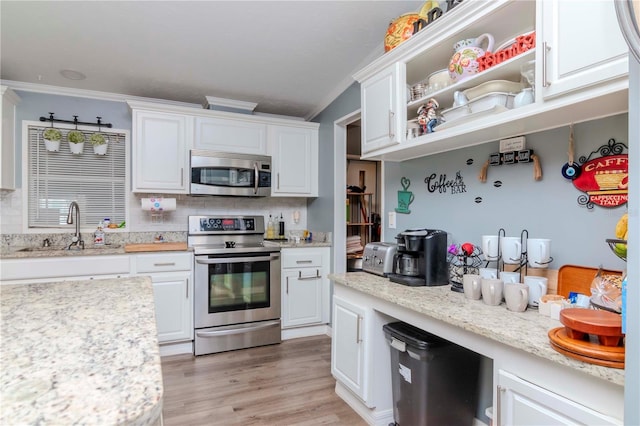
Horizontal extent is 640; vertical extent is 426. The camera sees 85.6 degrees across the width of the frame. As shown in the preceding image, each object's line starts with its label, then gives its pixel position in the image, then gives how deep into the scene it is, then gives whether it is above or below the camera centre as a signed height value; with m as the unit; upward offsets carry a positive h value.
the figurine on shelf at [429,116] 1.96 +0.55
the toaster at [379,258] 2.26 -0.31
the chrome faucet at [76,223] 3.20 -0.11
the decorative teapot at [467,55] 1.70 +0.78
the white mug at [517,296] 1.44 -0.35
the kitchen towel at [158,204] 3.34 +0.07
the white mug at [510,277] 1.64 -0.31
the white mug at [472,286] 1.66 -0.36
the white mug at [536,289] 1.50 -0.33
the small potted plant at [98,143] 3.38 +0.67
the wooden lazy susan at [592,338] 0.94 -0.37
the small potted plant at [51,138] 3.21 +0.68
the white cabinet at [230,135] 3.48 +0.79
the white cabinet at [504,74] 1.14 +0.60
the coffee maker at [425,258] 1.99 -0.27
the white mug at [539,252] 1.52 -0.18
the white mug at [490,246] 1.74 -0.17
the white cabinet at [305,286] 3.50 -0.78
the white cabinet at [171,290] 3.03 -0.70
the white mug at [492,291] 1.55 -0.36
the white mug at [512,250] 1.65 -0.18
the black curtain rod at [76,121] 3.29 +0.88
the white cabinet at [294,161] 3.79 +0.57
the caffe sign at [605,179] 1.34 +0.13
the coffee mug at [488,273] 1.74 -0.31
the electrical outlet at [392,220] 2.71 -0.07
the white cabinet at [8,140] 2.97 +0.64
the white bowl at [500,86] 1.59 +0.58
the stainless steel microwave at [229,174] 3.38 +0.38
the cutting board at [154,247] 3.03 -0.32
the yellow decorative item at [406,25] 1.95 +1.10
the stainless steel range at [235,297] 3.13 -0.81
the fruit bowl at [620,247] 1.09 -0.11
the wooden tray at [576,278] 1.43 -0.28
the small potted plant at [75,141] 3.28 +0.67
